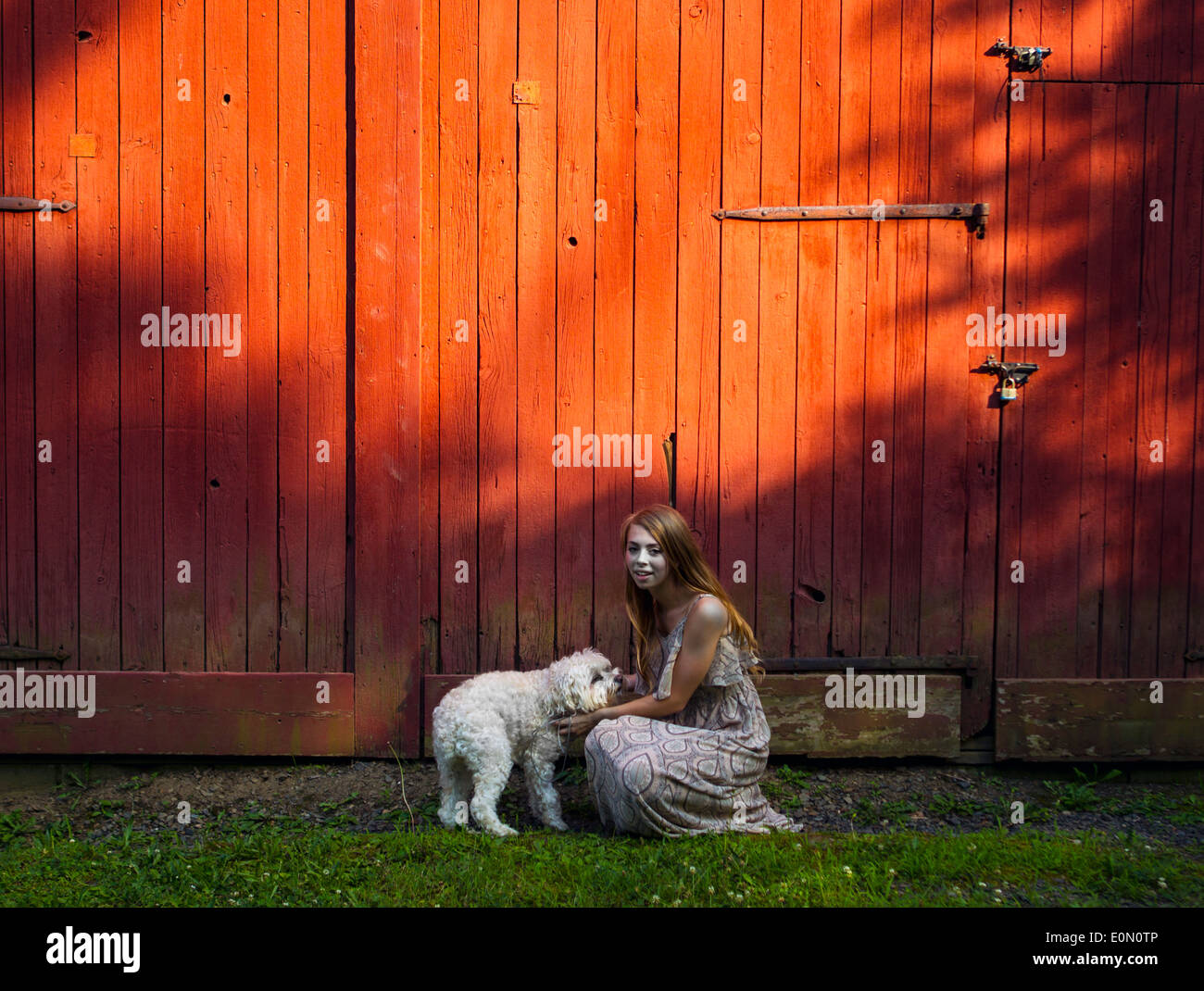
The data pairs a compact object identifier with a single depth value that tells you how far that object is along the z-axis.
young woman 3.15
